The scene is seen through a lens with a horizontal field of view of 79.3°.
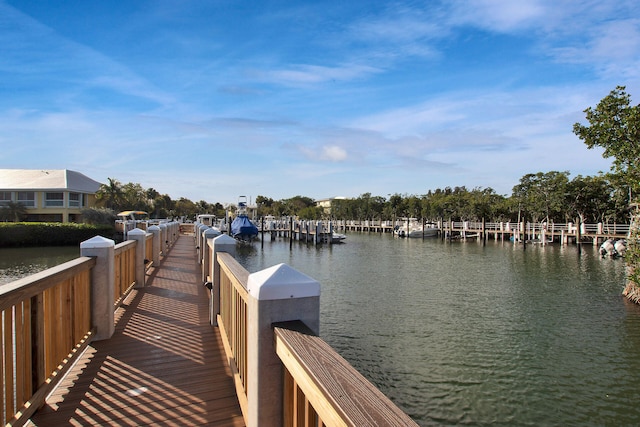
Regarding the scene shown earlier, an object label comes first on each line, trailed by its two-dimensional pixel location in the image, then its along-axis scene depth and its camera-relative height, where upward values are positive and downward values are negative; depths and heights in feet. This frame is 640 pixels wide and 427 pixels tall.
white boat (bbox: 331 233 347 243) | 137.45 -7.52
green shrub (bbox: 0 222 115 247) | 100.53 -3.89
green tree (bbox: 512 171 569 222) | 142.92 +7.87
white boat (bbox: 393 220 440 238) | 171.80 -6.40
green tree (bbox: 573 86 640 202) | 43.50 +9.94
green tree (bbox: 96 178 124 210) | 152.49 +9.50
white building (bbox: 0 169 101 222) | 129.59 +8.37
